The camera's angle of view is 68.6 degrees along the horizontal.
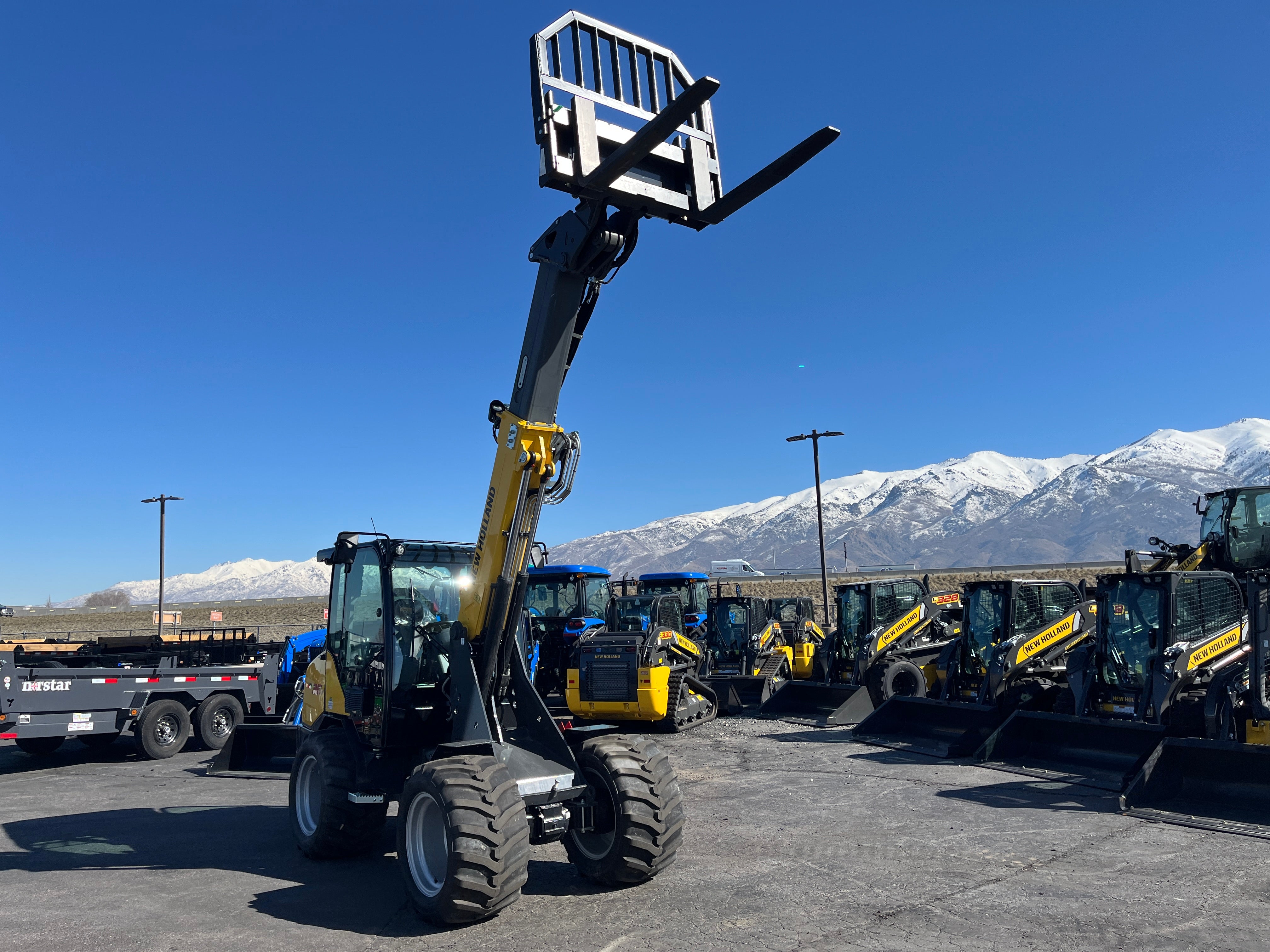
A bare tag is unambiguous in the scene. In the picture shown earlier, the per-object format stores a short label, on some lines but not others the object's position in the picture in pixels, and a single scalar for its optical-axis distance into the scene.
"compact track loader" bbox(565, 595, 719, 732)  15.38
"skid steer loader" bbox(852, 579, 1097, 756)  13.08
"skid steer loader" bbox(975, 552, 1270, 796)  10.04
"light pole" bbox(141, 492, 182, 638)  40.75
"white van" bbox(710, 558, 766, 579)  90.88
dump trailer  13.08
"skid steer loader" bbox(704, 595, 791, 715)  18.81
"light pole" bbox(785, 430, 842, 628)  32.66
